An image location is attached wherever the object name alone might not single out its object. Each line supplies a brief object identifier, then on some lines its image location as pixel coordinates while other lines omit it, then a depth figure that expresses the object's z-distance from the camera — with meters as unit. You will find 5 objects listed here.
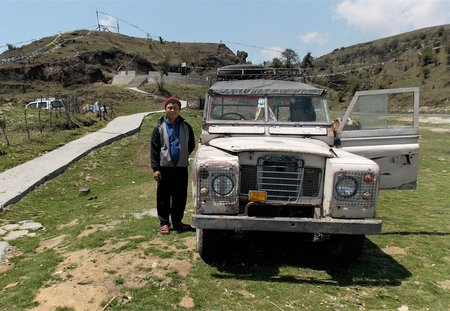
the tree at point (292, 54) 79.32
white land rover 4.50
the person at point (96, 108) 24.49
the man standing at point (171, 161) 5.82
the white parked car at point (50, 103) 22.86
